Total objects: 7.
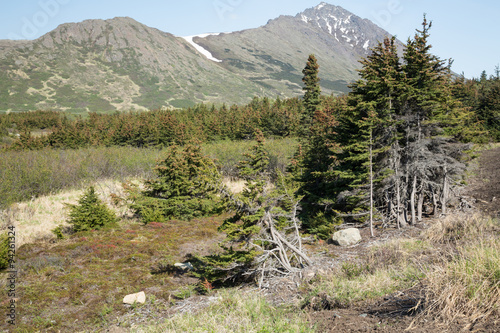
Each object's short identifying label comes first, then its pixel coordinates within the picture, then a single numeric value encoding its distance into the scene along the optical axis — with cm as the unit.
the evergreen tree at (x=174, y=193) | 1948
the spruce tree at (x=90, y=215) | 1675
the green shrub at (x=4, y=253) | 1130
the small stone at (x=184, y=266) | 1180
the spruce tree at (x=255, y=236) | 828
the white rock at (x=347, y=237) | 1192
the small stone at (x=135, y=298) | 885
